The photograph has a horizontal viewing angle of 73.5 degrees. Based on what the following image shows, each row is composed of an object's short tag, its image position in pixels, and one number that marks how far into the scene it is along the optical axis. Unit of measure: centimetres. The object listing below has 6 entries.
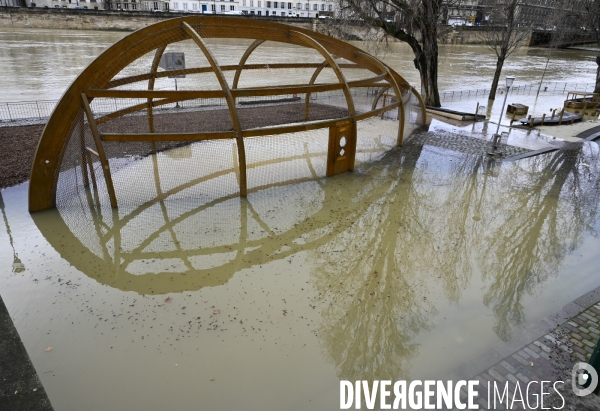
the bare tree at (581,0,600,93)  2751
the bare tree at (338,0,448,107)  2047
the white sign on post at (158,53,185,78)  1564
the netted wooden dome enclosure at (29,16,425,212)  938
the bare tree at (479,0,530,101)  2366
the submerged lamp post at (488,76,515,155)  1432
